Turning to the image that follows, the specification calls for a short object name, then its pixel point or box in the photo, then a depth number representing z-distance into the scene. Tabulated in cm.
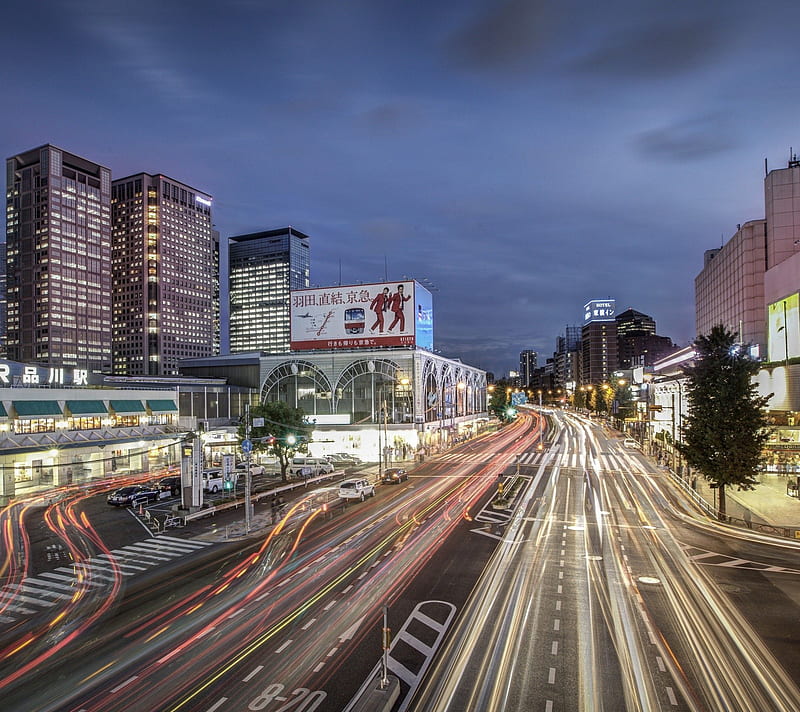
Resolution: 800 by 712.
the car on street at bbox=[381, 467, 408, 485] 5021
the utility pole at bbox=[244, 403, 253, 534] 3214
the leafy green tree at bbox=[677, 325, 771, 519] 3291
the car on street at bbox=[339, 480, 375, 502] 4080
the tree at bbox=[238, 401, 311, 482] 4975
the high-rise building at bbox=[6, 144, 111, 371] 17225
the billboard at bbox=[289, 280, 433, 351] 7619
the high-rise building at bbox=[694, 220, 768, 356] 9156
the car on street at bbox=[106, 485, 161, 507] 4172
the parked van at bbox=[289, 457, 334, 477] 5519
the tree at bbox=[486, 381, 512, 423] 14266
